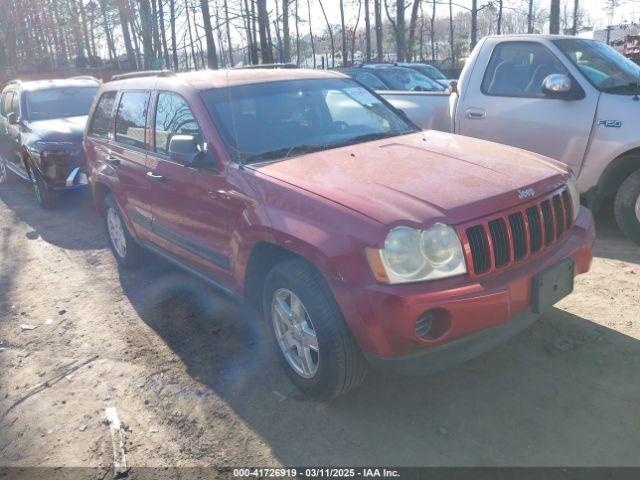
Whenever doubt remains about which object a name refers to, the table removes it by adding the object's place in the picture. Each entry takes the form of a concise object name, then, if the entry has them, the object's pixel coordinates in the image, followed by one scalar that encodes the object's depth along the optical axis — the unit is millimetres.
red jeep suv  2609
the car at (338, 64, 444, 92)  12977
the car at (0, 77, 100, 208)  7808
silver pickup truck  5039
